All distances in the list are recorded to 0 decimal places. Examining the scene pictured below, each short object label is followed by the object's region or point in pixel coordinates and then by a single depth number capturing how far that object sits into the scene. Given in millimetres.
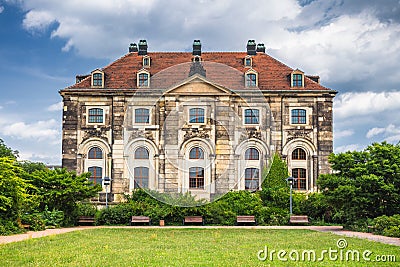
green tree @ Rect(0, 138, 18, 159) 46594
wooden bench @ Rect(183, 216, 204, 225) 31141
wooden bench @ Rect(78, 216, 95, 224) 30984
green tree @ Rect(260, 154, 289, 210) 36656
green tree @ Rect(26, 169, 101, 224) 29703
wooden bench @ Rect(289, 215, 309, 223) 31380
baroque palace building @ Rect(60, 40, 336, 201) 41438
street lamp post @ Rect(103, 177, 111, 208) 34622
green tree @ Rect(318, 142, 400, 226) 25875
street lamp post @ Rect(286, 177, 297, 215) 33488
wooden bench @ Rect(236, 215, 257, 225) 31516
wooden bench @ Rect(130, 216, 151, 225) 30938
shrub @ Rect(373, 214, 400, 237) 22742
